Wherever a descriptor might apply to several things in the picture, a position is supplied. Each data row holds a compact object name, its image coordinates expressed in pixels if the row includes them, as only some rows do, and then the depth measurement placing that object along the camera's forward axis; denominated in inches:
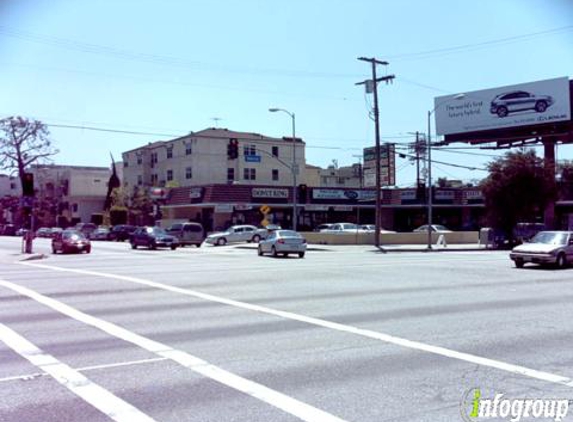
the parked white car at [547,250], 880.3
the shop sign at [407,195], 2659.9
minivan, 1833.2
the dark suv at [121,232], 2341.5
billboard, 2023.9
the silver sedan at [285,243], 1251.2
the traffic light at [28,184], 1355.8
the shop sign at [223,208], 2250.2
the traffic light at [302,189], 1774.1
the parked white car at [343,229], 1945.1
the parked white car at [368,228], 2078.2
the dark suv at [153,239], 1659.7
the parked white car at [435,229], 2101.9
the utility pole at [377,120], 1678.2
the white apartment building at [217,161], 2773.1
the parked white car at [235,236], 1888.5
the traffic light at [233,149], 1460.4
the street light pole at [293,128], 1835.0
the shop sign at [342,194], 2492.7
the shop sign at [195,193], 2318.0
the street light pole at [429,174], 1653.1
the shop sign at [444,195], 2684.5
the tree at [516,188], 1708.9
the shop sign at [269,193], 2337.7
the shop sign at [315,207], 2467.3
